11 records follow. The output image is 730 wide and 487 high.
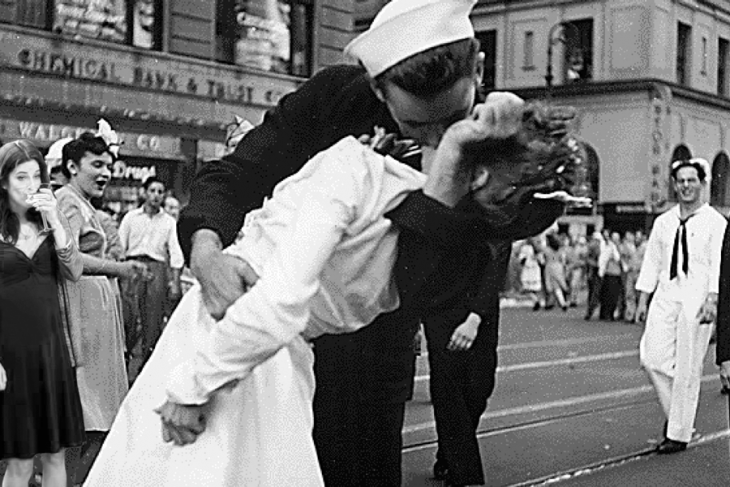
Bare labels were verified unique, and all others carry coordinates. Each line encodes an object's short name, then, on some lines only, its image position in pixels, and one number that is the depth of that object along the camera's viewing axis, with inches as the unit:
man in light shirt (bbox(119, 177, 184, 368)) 440.8
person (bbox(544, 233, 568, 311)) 965.2
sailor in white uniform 315.6
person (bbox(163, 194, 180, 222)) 529.7
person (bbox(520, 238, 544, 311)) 944.9
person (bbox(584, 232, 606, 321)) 868.0
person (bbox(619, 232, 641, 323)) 859.4
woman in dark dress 187.9
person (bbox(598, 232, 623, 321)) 842.8
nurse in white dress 80.5
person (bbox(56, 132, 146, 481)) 234.7
